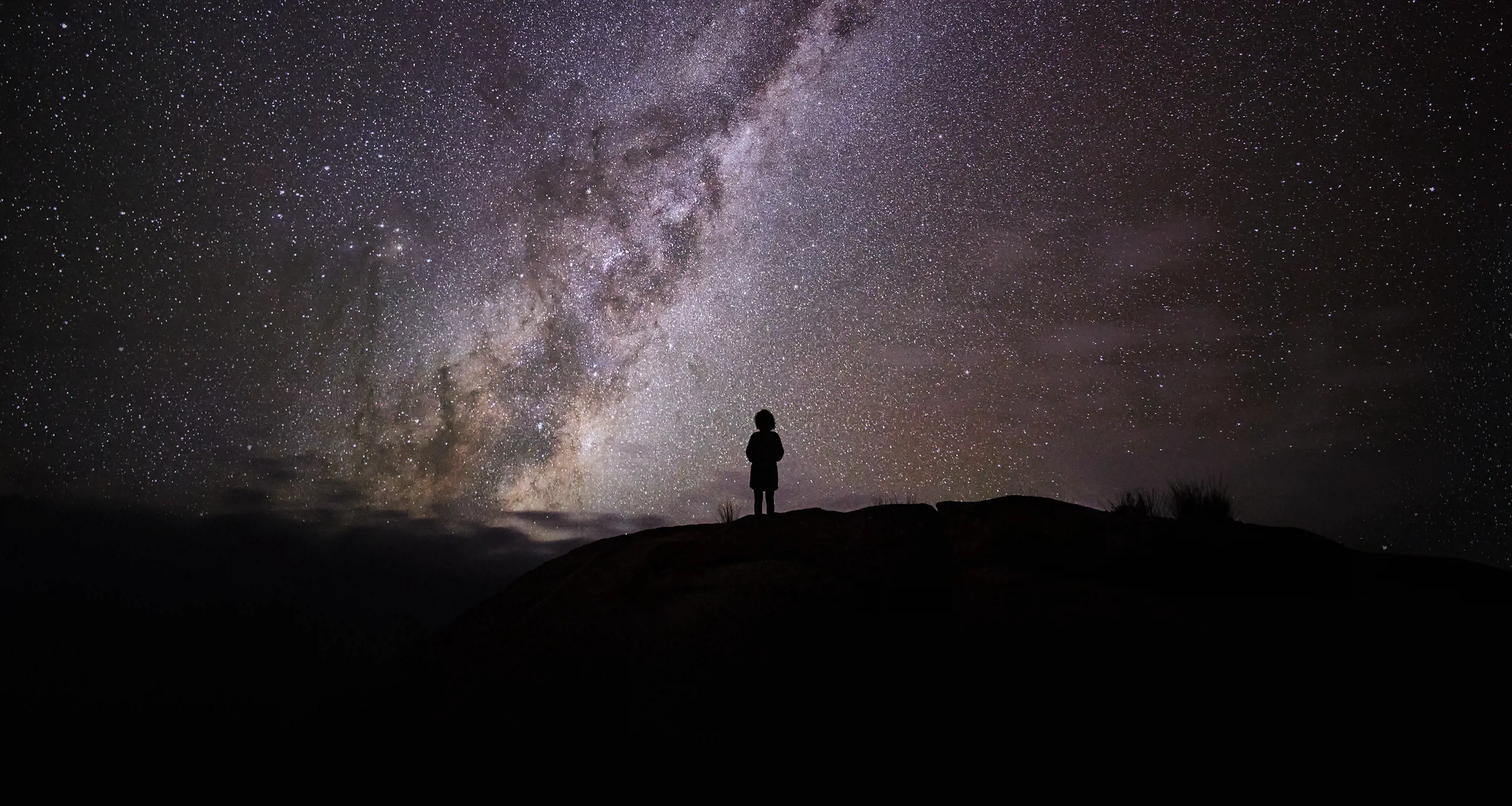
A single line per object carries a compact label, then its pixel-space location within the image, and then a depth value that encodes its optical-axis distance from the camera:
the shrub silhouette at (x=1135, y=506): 9.16
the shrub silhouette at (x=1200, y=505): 9.36
